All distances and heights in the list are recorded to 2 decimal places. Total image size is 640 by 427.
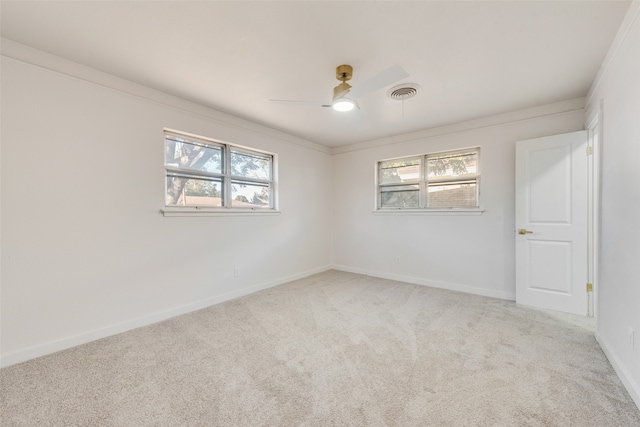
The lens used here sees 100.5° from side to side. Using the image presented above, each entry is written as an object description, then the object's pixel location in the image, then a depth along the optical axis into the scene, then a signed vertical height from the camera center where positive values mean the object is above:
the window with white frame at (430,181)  3.82 +0.45
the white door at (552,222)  2.89 -0.15
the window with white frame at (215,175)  3.06 +0.48
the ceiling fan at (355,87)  1.78 +0.91
